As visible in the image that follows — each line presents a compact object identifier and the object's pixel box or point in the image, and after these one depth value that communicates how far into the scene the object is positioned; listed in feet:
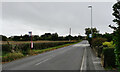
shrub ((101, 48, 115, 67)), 28.84
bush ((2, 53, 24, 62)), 43.15
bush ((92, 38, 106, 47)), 67.48
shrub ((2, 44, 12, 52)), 60.82
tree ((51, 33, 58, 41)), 278.26
